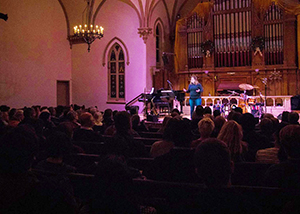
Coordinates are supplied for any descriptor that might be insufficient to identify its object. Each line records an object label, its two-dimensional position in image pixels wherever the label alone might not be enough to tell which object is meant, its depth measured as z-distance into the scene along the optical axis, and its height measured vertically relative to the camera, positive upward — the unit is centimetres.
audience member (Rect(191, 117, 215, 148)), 356 -21
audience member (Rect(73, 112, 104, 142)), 429 -30
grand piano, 1193 +59
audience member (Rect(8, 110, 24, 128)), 585 -8
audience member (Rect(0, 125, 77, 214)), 156 -40
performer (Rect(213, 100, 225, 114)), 1094 +17
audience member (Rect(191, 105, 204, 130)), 573 -9
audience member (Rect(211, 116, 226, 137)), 450 -16
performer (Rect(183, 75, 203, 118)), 1034 +69
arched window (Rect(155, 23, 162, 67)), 1600 +374
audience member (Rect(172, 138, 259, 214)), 148 -40
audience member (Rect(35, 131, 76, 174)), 237 -32
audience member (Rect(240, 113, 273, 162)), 375 -32
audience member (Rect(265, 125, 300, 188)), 213 -42
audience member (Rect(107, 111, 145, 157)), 348 -26
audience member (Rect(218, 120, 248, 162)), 293 -27
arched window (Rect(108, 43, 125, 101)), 1571 +208
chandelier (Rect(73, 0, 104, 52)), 1198 +320
